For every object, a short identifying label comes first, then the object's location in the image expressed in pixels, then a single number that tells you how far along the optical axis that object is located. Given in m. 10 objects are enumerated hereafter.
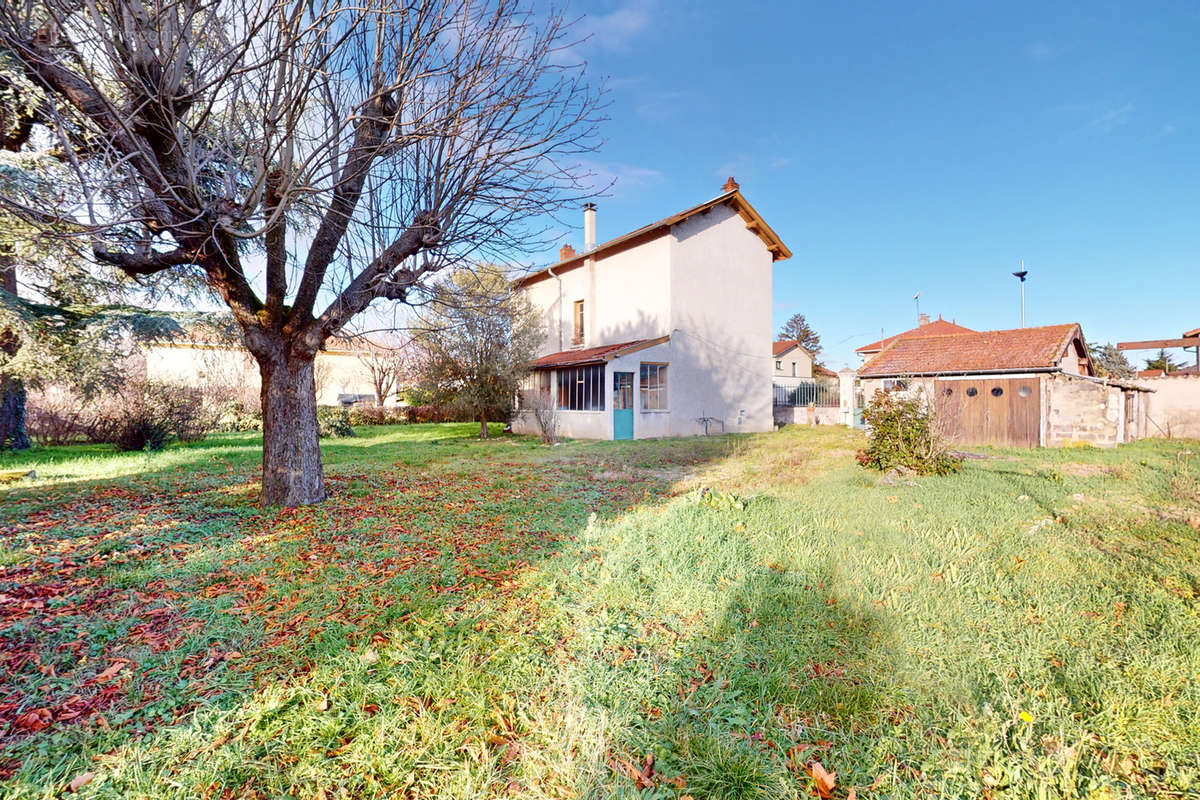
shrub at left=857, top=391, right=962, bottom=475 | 8.89
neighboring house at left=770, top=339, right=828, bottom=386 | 31.80
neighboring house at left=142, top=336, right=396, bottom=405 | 20.19
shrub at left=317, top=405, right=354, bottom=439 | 18.27
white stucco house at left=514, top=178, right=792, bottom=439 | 16.92
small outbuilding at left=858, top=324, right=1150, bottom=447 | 13.39
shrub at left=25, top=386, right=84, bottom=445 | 12.66
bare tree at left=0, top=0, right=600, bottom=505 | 3.89
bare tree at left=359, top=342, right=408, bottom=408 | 27.02
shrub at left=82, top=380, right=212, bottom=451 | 11.94
